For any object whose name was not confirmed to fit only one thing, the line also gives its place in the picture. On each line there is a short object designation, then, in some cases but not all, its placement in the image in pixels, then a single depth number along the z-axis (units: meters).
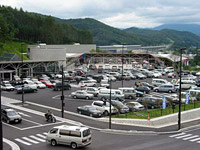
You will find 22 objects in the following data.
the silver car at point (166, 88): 48.65
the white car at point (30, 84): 49.38
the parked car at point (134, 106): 35.38
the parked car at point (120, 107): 33.90
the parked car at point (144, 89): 47.97
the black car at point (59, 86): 50.16
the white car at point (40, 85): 52.97
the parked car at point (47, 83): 54.23
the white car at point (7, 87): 50.31
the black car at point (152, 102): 36.69
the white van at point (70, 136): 21.17
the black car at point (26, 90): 47.25
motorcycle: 30.85
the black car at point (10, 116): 29.59
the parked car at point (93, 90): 45.12
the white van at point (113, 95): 41.69
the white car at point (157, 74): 68.75
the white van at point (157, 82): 54.53
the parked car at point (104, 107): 34.38
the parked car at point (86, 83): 54.22
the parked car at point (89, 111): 33.47
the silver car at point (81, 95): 43.06
